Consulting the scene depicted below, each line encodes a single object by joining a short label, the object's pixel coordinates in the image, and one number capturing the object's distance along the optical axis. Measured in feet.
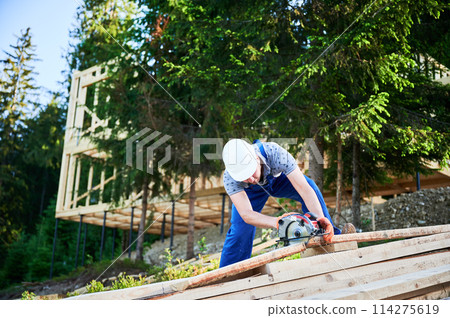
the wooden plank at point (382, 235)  12.60
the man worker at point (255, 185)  12.73
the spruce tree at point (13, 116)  81.05
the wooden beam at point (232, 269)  10.40
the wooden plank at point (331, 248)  12.82
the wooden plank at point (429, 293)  11.32
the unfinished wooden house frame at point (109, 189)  46.86
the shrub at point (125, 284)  25.37
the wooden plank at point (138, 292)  10.39
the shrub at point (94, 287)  26.37
